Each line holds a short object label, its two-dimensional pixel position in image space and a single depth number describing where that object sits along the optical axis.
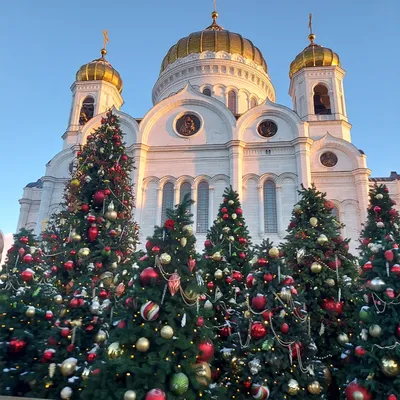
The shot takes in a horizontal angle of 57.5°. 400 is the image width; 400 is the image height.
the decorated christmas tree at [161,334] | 4.36
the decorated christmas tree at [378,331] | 5.05
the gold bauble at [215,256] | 9.14
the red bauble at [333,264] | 7.96
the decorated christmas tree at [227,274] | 6.75
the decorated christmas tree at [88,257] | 5.85
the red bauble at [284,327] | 6.06
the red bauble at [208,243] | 10.06
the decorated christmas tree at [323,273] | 7.36
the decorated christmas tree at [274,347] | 5.84
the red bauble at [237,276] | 9.17
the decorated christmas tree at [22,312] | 6.27
